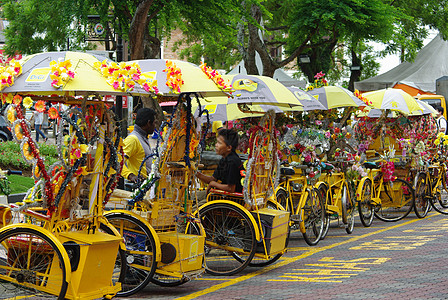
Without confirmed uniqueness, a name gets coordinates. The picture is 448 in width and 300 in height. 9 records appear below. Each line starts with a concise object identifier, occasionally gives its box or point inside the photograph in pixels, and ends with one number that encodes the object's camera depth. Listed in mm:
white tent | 61844
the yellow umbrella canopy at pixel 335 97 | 27000
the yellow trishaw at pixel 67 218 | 12453
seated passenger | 17984
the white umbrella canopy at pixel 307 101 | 25102
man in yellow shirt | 17219
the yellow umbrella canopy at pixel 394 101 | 29453
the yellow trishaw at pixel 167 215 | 15023
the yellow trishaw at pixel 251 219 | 17453
